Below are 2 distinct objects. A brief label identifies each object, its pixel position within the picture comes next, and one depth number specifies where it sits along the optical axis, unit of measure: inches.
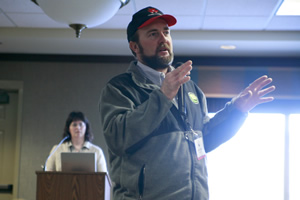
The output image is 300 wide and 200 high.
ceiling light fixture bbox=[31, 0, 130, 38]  157.1
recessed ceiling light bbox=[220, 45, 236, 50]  242.4
